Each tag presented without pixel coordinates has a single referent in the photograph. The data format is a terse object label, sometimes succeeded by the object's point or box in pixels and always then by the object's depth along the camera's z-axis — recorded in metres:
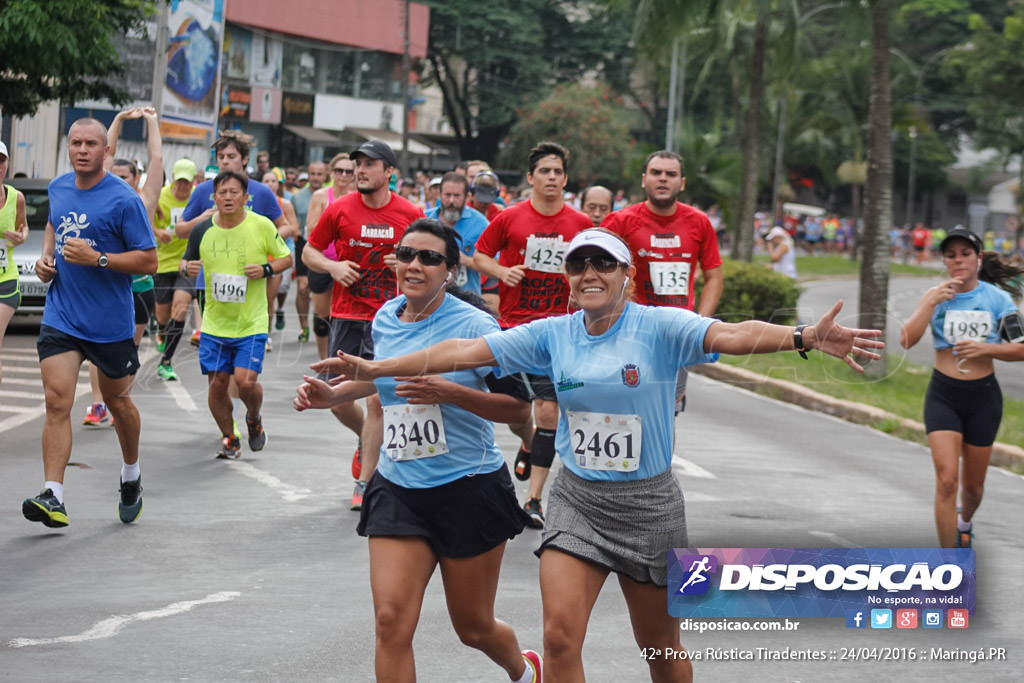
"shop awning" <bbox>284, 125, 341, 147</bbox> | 55.78
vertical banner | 27.50
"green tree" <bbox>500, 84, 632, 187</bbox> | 59.38
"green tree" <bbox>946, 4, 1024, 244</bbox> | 37.06
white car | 16.86
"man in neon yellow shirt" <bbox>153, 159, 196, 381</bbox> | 12.95
